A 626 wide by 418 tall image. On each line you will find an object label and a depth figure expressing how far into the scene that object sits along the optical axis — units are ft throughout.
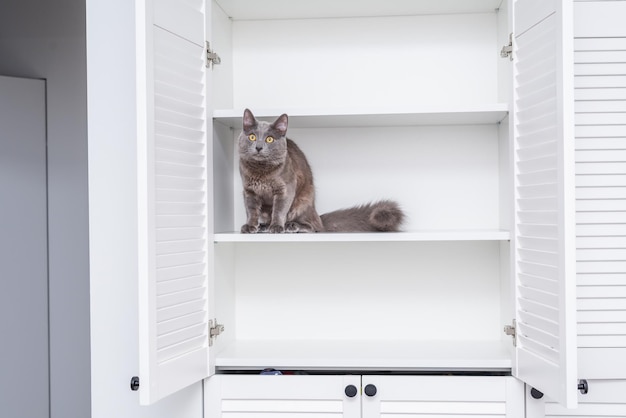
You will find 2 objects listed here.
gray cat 5.12
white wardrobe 4.24
